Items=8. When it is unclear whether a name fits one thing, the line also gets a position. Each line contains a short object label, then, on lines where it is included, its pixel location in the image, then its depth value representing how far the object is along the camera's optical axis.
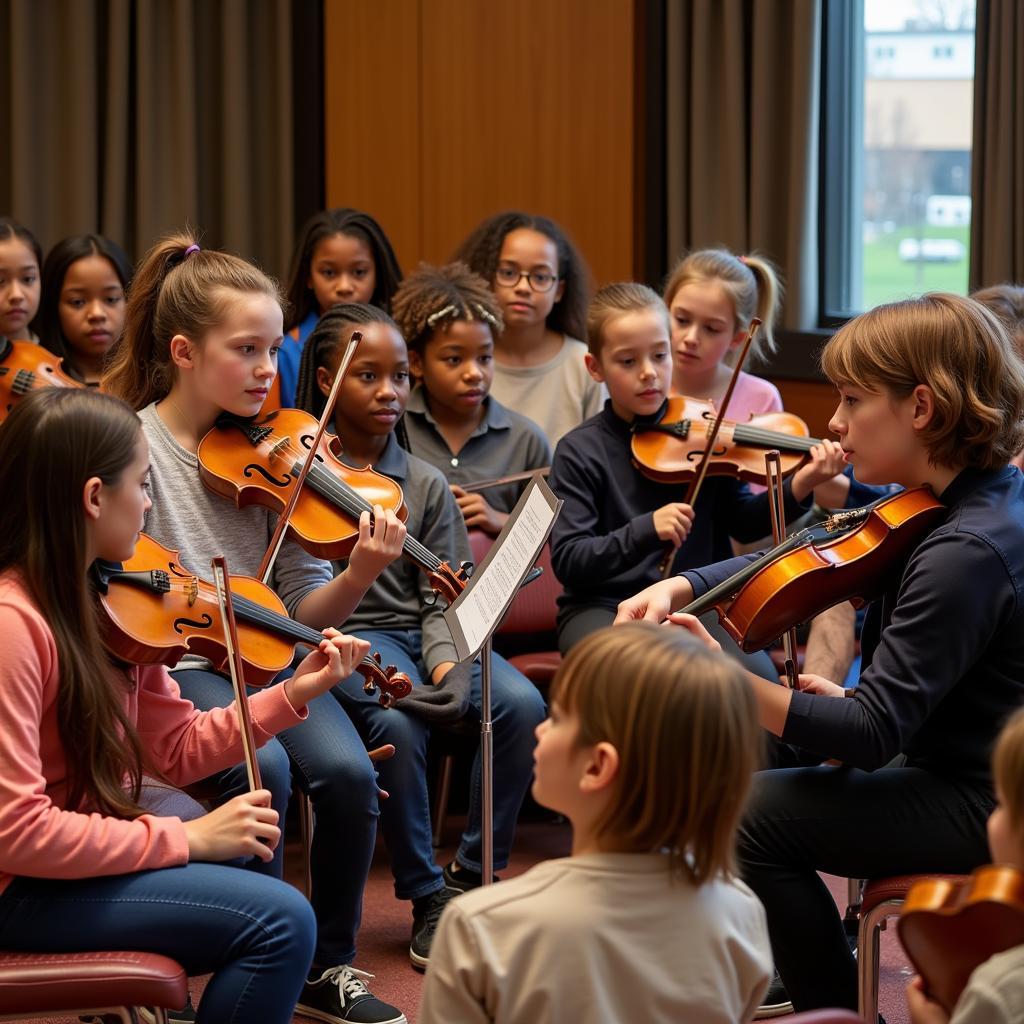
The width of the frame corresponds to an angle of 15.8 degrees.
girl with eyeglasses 7.33
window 7.95
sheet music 5.46
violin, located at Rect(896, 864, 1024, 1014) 4.77
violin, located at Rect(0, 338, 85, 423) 6.85
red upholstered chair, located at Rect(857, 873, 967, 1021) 5.42
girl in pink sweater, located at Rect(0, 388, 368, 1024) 5.23
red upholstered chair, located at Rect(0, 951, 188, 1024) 5.17
